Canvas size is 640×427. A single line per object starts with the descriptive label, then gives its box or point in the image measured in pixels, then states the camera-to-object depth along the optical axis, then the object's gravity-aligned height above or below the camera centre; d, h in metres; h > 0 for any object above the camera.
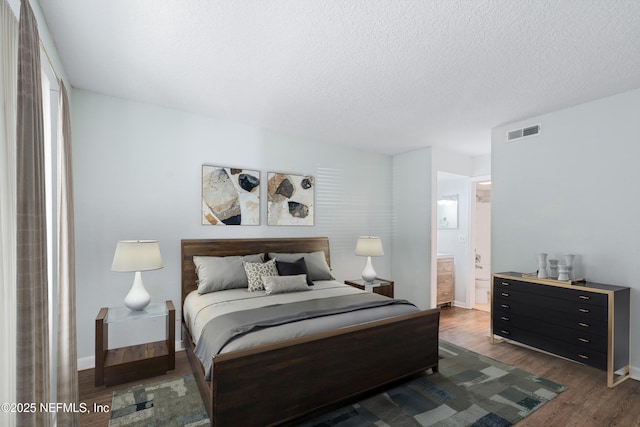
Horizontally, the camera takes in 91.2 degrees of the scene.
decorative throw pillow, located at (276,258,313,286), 3.42 -0.63
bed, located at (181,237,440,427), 1.83 -1.09
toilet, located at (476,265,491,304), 5.65 -1.41
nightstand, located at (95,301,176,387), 2.59 -1.29
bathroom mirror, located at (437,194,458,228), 5.58 +0.01
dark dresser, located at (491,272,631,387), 2.71 -1.04
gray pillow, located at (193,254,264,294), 3.17 -0.63
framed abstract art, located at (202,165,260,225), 3.60 +0.20
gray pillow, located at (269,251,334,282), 3.72 -0.62
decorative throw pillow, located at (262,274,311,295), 3.11 -0.73
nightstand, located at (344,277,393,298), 4.20 -1.00
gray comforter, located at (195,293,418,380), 2.10 -0.81
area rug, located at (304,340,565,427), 2.17 -1.45
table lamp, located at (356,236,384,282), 4.27 -0.53
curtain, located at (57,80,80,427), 1.98 -0.42
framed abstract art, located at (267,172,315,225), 4.08 +0.18
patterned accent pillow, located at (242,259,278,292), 3.24 -0.63
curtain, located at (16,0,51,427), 1.07 -0.09
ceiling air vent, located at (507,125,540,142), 3.52 +0.91
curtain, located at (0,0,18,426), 1.21 +0.03
